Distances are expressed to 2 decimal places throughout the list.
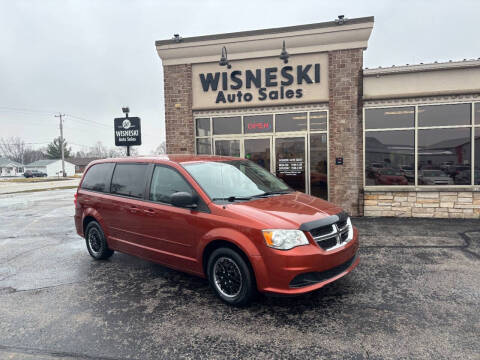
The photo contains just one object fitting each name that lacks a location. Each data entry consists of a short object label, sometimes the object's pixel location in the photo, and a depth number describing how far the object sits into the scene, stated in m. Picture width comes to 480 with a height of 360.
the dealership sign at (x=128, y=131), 10.97
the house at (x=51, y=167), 83.50
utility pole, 61.53
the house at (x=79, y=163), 96.88
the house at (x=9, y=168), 91.94
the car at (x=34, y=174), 70.76
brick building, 8.66
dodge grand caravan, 3.48
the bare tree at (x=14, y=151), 115.94
